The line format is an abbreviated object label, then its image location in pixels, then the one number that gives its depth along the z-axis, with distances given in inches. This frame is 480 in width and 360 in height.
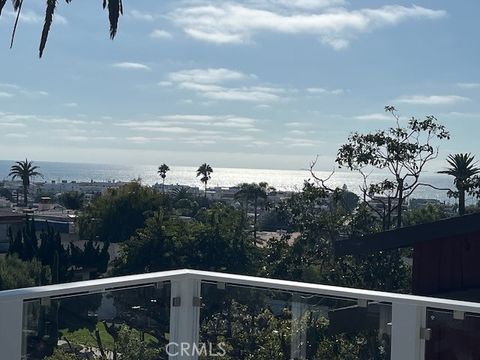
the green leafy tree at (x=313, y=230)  666.2
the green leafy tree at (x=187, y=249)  1133.1
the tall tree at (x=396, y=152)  643.5
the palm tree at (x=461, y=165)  1149.1
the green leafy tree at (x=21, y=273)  875.4
